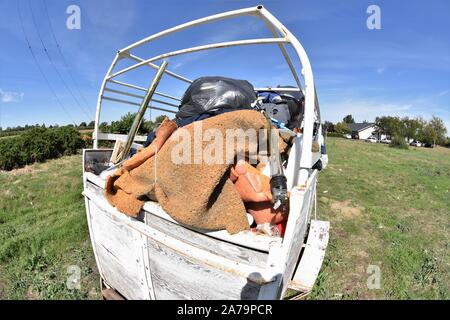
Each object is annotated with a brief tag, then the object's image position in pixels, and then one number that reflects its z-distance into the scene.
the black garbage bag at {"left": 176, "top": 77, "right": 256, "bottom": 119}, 2.52
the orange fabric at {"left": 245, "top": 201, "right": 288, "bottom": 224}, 1.60
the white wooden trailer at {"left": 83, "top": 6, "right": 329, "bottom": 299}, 1.40
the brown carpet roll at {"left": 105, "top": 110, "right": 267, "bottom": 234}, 1.44
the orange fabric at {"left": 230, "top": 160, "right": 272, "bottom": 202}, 1.60
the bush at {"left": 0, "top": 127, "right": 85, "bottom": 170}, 8.05
